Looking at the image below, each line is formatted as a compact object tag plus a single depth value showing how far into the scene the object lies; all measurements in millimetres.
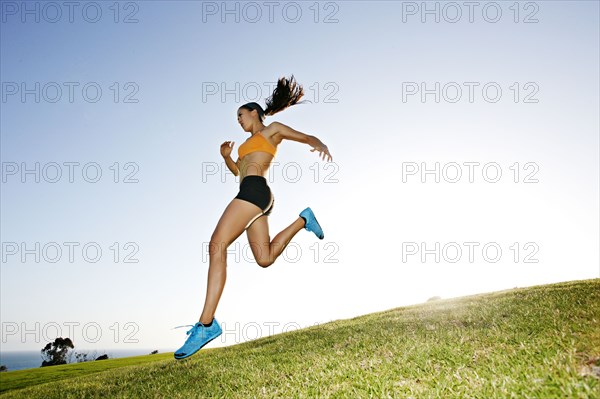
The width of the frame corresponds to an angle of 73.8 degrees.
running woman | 5258
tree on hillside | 47719
